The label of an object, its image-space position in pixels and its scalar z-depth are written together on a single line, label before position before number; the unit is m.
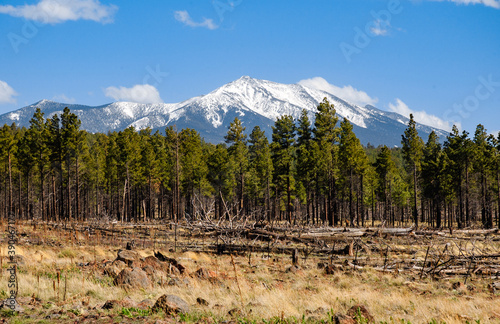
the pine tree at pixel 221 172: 50.09
